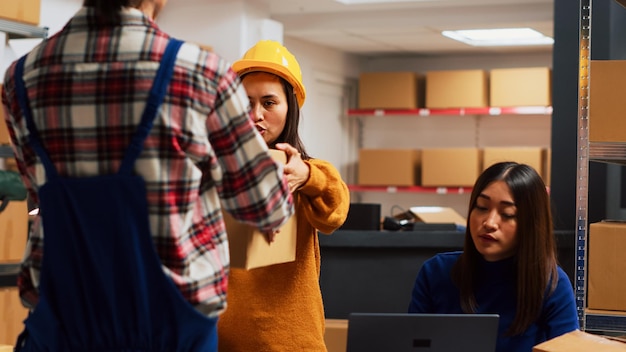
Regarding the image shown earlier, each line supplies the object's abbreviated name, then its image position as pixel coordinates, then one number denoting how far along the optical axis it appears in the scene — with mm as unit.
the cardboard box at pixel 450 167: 8055
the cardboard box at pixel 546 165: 7762
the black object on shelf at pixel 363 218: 4691
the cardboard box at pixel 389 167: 8266
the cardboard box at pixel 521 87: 7914
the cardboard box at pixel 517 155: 7727
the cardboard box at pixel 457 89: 8195
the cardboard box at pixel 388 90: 8461
